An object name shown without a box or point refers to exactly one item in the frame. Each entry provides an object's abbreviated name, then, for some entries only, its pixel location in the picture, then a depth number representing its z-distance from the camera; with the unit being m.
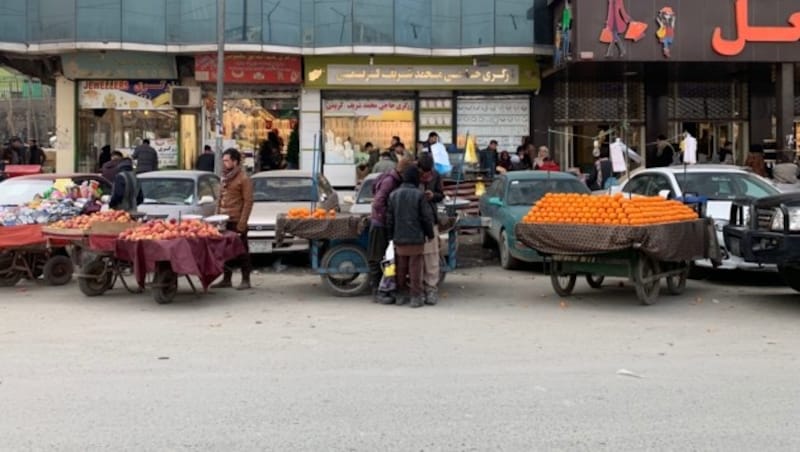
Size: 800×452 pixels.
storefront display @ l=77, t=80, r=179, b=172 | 22.81
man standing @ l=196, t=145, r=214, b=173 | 20.33
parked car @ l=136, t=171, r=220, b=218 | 13.36
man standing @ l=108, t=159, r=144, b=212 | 11.68
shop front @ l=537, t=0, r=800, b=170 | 19.11
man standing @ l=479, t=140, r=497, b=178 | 21.12
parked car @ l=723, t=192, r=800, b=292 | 8.94
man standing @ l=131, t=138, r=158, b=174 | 19.44
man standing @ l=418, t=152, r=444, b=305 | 10.05
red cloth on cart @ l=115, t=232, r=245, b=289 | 9.43
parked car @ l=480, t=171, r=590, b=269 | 13.05
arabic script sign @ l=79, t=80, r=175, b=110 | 22.77
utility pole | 17.55
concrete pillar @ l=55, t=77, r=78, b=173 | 22.73
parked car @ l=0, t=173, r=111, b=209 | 13.41
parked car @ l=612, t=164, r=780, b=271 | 12.28
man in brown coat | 11.01
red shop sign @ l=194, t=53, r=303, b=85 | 21.97
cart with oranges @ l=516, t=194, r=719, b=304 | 9.31
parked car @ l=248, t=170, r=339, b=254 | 12.42
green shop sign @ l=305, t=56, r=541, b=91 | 22.30
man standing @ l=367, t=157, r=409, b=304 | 10.13
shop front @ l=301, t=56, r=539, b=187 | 22.88
